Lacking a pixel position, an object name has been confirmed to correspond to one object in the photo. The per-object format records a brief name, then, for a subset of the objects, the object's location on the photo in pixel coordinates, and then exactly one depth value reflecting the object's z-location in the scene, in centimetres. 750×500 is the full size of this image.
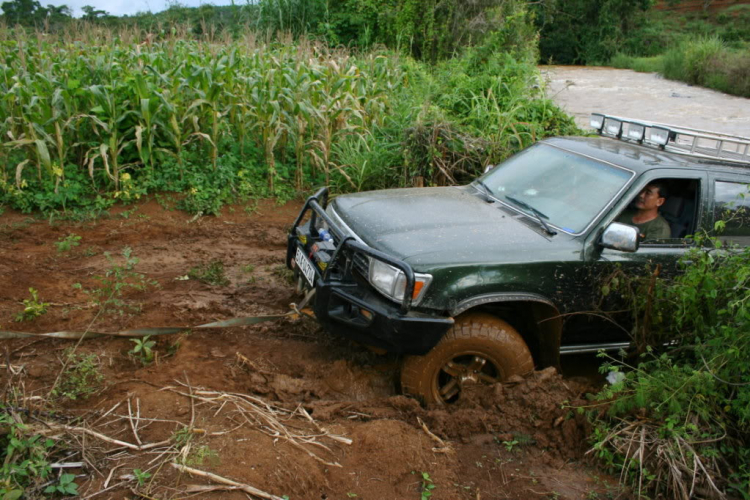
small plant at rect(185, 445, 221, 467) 300
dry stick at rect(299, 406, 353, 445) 338
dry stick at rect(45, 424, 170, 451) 308
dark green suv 363
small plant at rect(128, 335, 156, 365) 407
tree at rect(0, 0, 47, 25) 1506
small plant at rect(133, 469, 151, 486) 282
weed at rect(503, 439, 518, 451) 347
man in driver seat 422
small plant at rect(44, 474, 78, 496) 275
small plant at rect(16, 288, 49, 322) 451
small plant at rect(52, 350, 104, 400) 362
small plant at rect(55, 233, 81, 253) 602
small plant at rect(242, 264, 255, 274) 585
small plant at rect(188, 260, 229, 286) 552
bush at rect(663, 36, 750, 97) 1599
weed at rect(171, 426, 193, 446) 313
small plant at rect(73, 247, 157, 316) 468
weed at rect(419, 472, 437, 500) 307
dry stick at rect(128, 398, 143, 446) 315
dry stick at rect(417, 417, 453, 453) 343
